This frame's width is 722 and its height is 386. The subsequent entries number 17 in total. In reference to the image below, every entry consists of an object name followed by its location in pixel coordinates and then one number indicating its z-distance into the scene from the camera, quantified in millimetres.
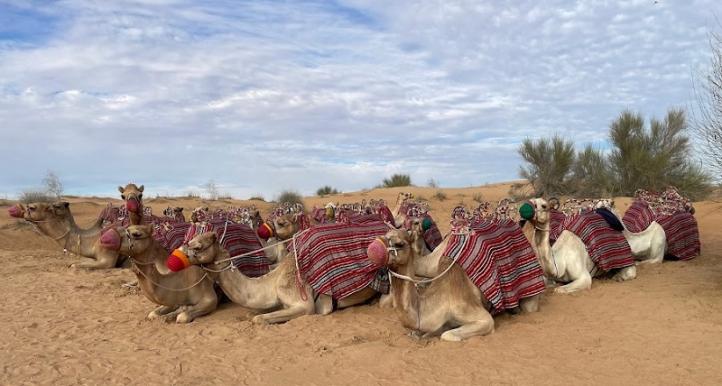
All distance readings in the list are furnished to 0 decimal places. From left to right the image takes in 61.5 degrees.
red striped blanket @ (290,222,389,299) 7176
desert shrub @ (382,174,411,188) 40156
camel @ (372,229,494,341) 5570
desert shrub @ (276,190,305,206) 28488
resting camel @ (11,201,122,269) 11727
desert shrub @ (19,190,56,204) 23544
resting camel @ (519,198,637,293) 7848
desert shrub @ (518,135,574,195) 25516
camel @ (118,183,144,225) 8919
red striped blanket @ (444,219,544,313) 6414
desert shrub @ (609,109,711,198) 21703
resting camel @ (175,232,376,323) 6805
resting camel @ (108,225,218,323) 6824
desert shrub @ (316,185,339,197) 38484
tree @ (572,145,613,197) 24030
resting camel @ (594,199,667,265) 10195
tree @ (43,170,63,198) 26455
